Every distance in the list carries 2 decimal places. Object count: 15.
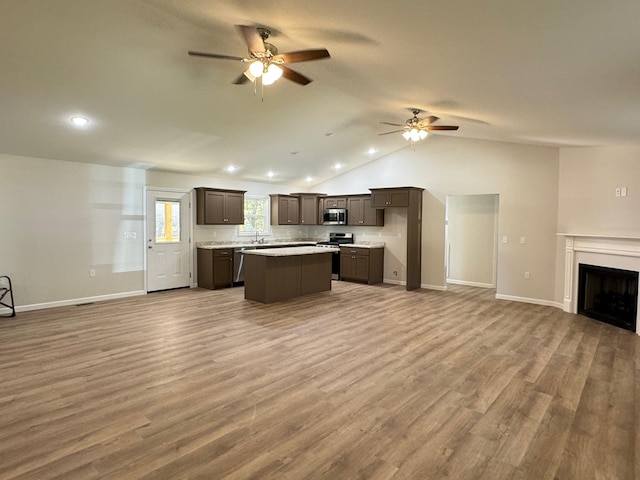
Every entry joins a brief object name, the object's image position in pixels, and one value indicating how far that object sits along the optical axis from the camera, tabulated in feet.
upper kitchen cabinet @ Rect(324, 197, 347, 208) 29.78
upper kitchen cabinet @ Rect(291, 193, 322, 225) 31.27
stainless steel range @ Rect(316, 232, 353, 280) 29.50
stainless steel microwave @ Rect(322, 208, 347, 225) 29.37
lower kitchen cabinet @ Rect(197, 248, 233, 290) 24.21
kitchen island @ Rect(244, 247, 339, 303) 20.15
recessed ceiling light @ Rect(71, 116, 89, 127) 15.06
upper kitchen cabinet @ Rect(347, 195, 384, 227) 27.78
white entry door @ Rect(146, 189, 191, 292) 23.11
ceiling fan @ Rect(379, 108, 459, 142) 15.84
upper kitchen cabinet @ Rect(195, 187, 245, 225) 24.95
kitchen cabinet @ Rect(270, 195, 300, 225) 30.25
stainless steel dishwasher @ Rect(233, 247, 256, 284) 25.40
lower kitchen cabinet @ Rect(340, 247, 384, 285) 26.89
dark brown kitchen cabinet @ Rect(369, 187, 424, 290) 24.95
